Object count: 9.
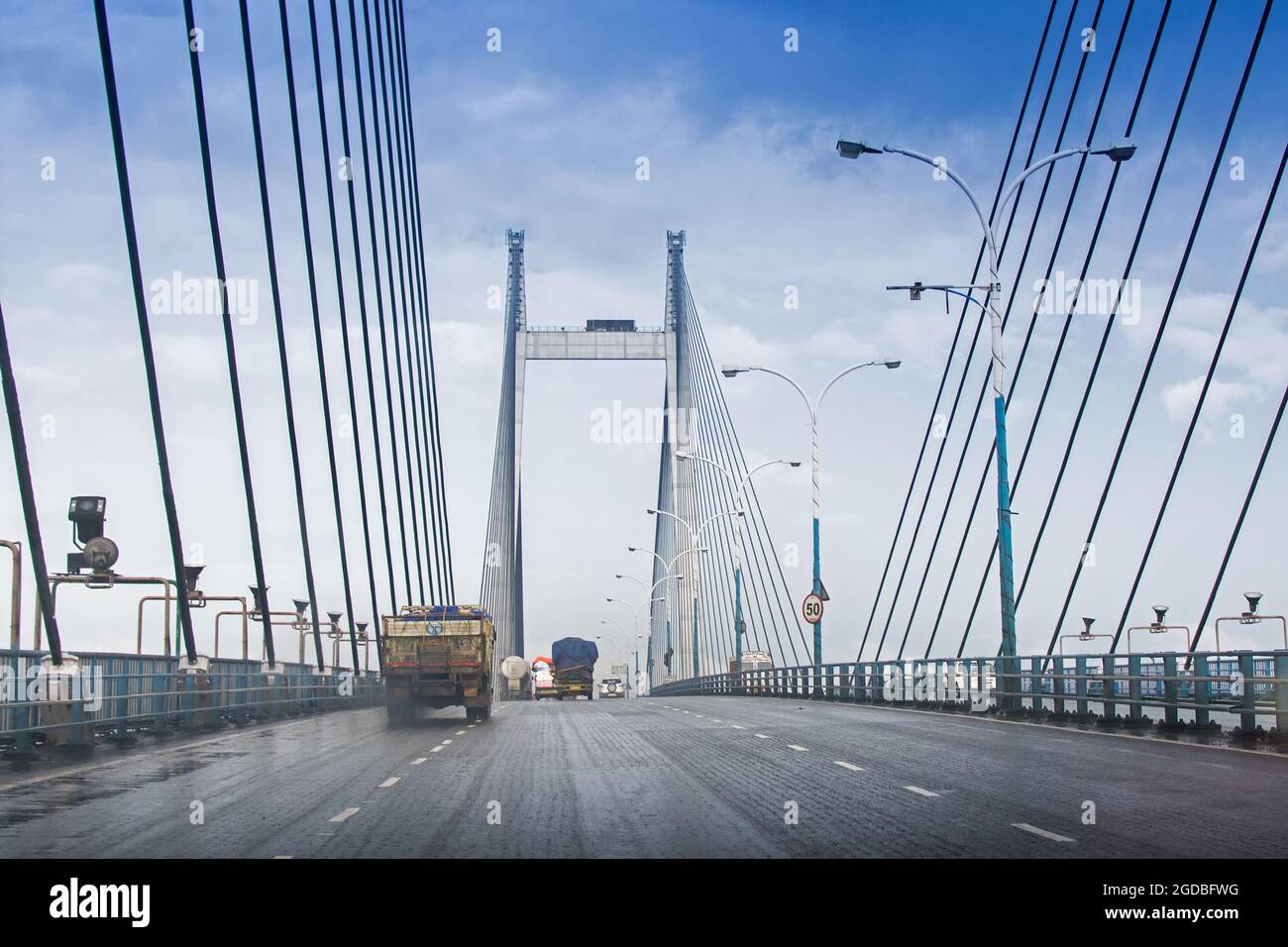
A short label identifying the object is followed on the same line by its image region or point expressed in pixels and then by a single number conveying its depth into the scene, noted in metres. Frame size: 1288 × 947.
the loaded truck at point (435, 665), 32.31
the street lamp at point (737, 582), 57.22
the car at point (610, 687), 118.75
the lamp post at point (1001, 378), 26.44
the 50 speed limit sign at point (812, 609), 42.75
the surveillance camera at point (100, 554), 22.05
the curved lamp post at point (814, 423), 42.75
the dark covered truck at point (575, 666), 78.94
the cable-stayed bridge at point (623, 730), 9.94
